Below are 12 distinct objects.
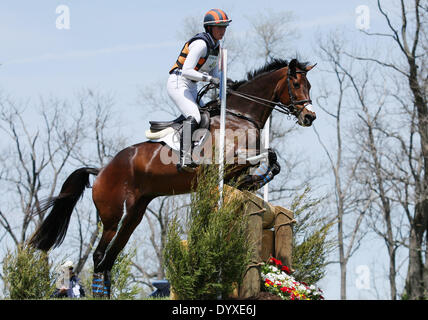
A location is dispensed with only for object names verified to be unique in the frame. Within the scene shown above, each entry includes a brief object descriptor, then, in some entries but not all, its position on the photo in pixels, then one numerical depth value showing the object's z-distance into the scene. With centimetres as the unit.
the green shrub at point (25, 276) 1463
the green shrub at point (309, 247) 1545
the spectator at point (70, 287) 1933
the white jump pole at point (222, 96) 1352
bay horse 1481
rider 1421
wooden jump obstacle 1263
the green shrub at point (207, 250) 1198
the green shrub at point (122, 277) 1780
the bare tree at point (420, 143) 4306
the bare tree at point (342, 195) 4653
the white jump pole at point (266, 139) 1494
